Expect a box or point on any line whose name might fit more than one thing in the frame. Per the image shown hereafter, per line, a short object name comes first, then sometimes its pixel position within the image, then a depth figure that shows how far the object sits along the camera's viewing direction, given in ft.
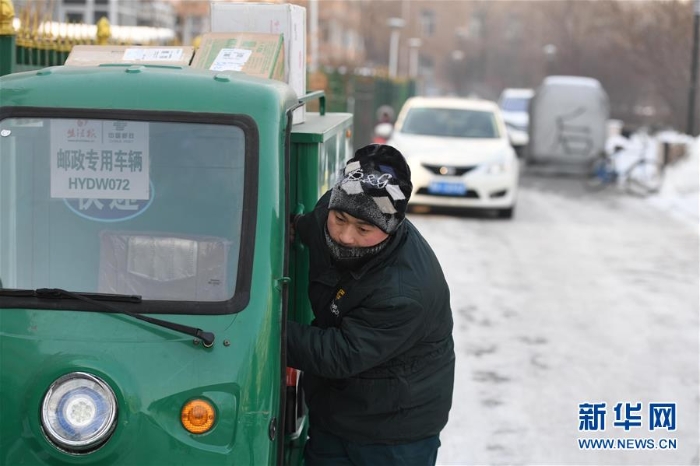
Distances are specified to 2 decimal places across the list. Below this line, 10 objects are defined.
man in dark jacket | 11.78
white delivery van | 83.66
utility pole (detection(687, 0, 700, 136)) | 80.23
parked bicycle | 75.25
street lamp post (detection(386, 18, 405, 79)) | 175.01
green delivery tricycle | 11.12
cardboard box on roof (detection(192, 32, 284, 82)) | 14.34
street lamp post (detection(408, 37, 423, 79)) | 260.42
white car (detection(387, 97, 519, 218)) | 52.08
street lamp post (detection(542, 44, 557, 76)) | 216.33
